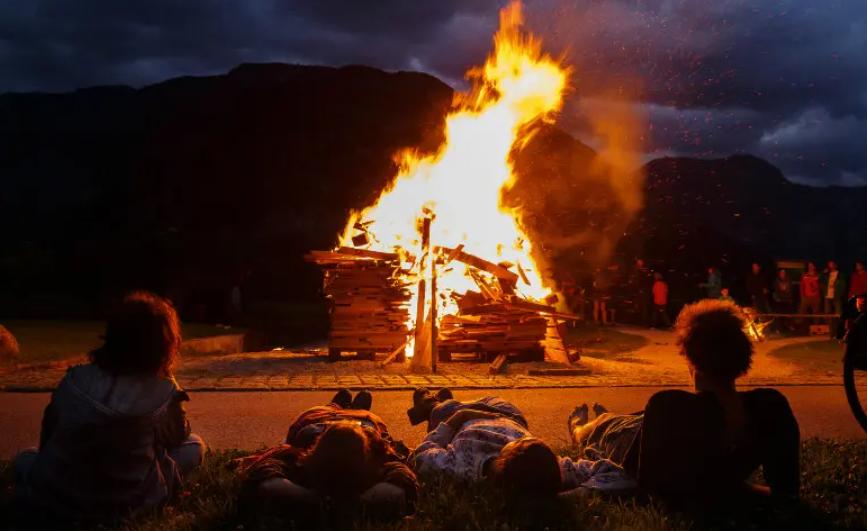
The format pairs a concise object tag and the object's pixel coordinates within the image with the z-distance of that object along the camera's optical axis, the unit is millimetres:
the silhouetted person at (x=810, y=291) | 22734
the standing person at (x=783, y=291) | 24250
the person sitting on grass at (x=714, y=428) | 4250
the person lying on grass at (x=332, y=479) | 4039
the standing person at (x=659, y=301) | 24219
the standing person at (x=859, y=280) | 20188
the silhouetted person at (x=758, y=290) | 24234
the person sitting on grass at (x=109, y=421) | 4012
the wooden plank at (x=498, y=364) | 12281
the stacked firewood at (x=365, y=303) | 13500
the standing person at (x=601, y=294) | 26194
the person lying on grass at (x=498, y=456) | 4250
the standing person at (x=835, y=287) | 22562
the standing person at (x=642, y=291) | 24831
